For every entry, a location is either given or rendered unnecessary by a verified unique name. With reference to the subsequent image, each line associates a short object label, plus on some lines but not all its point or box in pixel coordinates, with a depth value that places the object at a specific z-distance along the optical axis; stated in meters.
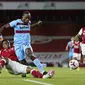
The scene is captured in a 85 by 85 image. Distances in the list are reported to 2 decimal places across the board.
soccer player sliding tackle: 14.20
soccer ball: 19.44
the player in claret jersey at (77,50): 25.64
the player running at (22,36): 15.50
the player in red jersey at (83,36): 20.50
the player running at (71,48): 28.84
